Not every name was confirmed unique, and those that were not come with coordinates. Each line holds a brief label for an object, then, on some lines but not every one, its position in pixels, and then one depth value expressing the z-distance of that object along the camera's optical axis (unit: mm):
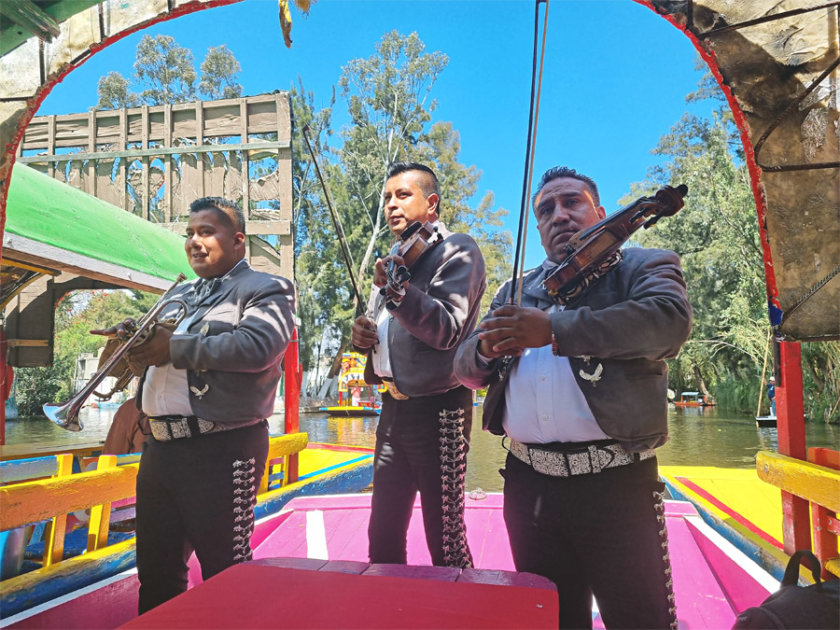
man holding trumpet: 1879
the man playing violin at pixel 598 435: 1329
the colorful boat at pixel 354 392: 19766
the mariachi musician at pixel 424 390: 1858
